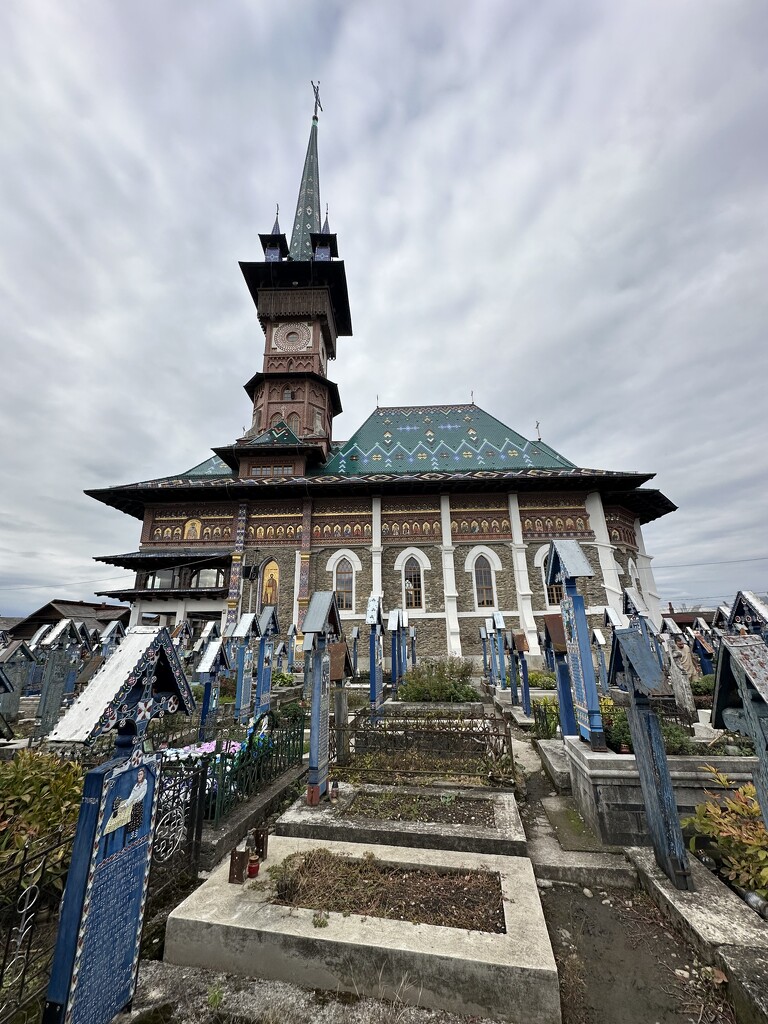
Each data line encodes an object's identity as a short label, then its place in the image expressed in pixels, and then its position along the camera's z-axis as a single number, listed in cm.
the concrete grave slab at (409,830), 385
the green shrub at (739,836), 303
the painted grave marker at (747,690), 206
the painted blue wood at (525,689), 897
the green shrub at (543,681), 1251
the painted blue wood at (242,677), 988
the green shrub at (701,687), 1038
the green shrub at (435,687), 1032
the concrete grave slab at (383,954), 236
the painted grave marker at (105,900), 208
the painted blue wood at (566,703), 601
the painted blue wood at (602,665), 933
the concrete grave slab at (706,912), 259
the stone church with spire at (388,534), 1972
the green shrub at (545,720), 721
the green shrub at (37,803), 315
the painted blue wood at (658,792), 320
